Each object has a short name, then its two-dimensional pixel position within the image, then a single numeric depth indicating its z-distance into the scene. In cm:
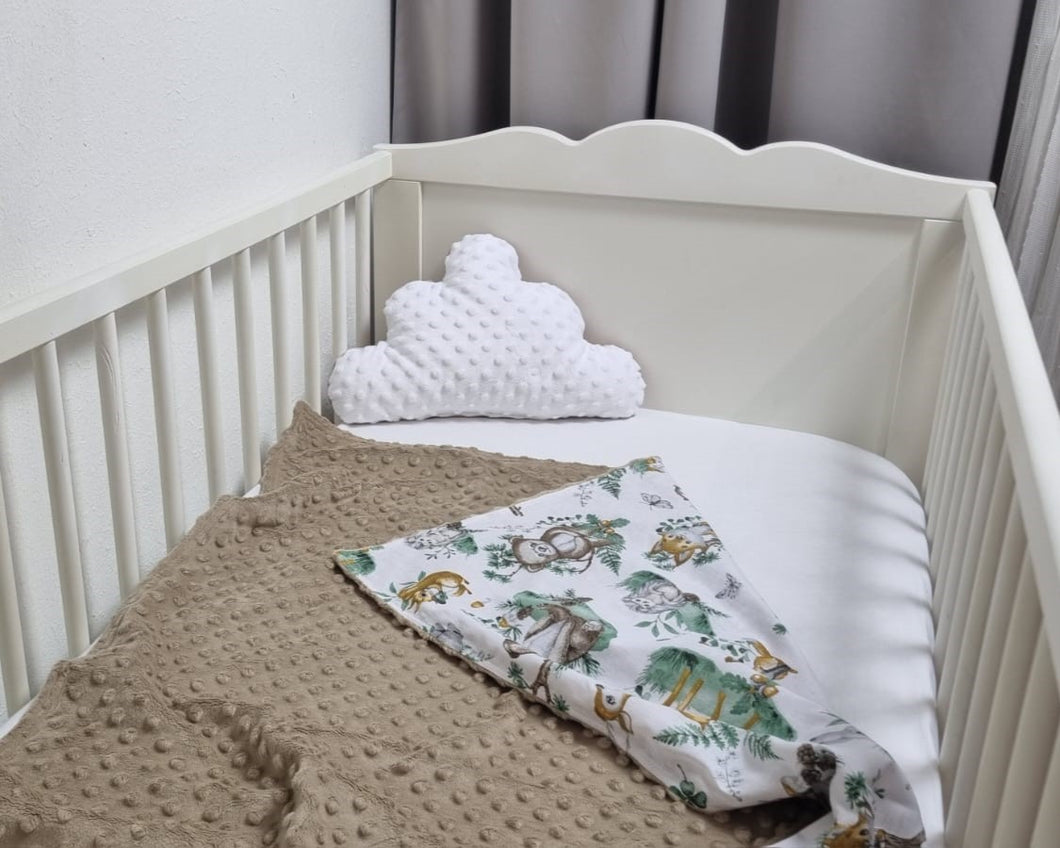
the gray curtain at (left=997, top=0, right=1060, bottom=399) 123
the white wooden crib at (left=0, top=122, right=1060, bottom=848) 92
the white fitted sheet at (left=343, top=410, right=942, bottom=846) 92
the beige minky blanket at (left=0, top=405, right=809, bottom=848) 77
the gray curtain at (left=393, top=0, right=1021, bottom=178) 136
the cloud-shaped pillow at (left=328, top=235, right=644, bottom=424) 138
